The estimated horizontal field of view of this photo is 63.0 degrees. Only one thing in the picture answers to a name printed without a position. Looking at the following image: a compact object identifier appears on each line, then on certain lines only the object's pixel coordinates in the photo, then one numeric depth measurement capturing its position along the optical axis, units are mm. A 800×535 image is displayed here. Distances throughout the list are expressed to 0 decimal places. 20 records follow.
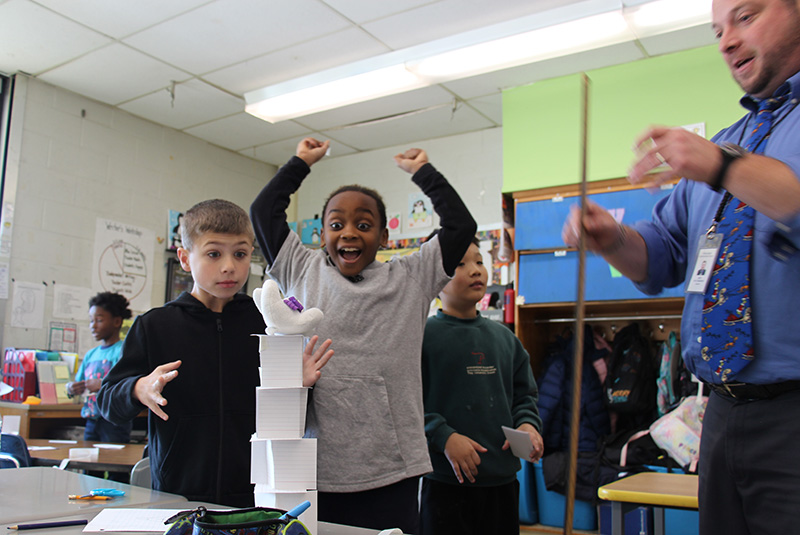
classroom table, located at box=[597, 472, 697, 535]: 1861
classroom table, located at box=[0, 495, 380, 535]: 1107
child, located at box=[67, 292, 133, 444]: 3697
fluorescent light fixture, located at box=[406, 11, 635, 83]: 3590
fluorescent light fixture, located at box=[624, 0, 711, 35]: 3342
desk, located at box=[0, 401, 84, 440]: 3883
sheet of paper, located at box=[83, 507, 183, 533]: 1100
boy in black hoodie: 1590
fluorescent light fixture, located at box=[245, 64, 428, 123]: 4309
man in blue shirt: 1060
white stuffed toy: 1212
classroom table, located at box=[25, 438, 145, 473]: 2543
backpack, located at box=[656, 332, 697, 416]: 3941
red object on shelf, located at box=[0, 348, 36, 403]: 4035
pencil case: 880
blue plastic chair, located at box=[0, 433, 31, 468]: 2750
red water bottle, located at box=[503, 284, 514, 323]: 4414
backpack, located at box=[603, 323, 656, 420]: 4113
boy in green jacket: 2104
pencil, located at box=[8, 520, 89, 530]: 1107
